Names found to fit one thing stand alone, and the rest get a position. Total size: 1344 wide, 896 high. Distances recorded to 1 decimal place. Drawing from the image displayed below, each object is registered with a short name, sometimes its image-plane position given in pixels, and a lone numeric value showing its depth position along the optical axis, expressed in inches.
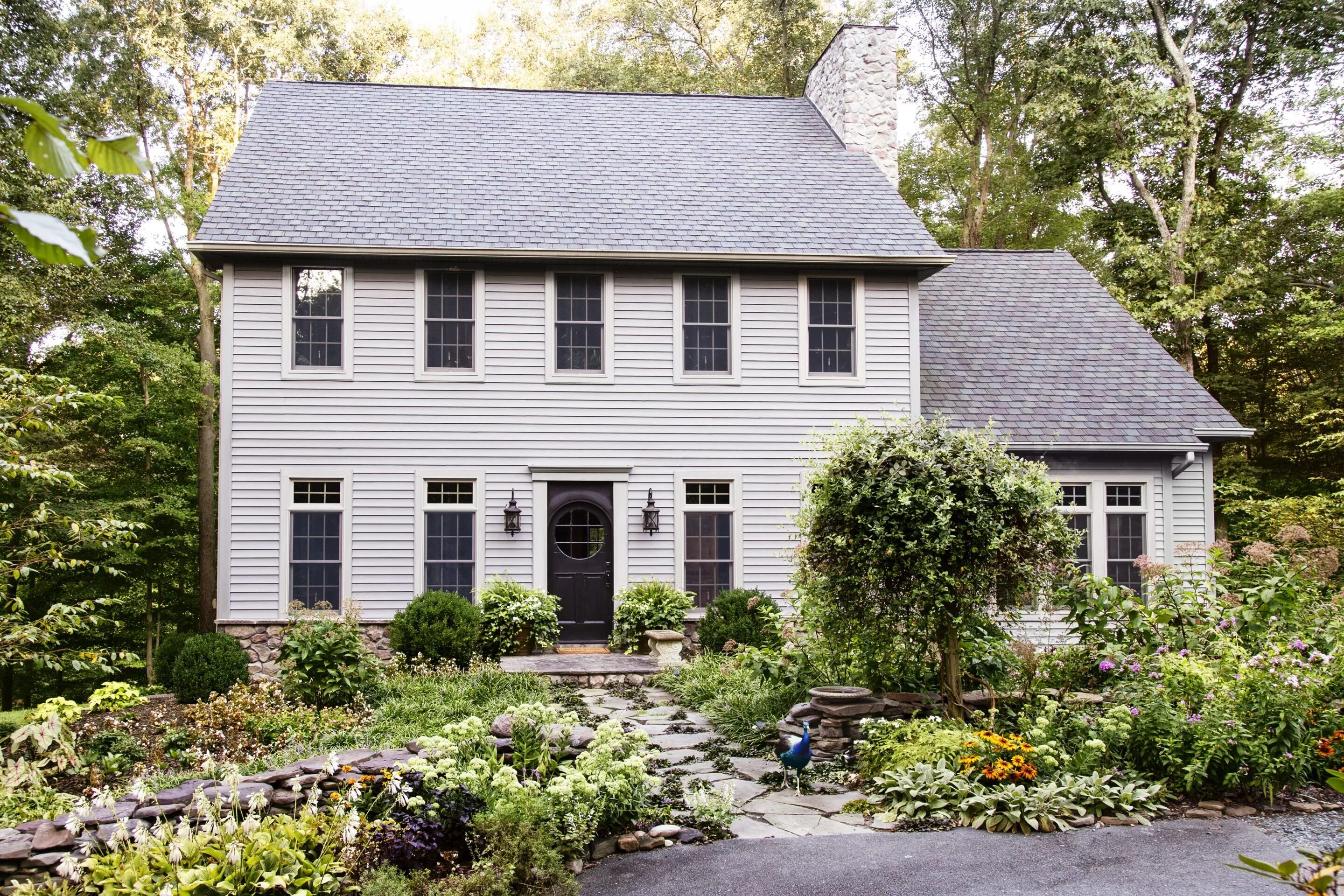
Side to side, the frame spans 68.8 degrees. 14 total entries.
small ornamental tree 280.4
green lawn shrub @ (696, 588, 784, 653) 459.5
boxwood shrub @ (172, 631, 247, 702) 404.8
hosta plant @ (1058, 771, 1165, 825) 243.0
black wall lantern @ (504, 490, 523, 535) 490.3
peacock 261.7
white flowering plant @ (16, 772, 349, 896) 173.3
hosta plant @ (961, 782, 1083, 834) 236.2
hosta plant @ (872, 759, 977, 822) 243.0
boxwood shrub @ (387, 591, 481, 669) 438.6
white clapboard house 484.1
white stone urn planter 462.9
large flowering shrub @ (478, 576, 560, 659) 462.6
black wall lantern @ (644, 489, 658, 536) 501.7
